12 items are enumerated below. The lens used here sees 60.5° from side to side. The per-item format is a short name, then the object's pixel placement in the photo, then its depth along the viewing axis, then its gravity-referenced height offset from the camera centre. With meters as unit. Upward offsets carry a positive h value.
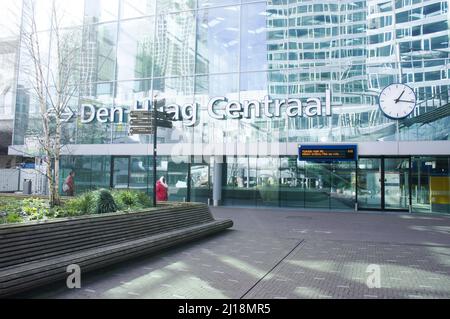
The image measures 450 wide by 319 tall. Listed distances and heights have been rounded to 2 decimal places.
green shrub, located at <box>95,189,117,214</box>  9.16 -0.69
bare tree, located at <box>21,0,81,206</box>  10.53 +2.15
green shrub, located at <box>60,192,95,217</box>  8.90 -0.79
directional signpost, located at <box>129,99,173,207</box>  11.00 +1.54
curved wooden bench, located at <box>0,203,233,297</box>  5.11 -1.20
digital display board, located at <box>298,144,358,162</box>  19.70 +1.31
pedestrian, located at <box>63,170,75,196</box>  18.94 -0.57
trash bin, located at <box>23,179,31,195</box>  24.42 -0.90
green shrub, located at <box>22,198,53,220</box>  7.85 -0.84
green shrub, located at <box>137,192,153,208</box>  11.20 -0.73
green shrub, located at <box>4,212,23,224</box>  6.81 -0.82
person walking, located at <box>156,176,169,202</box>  15.79 -0.65
